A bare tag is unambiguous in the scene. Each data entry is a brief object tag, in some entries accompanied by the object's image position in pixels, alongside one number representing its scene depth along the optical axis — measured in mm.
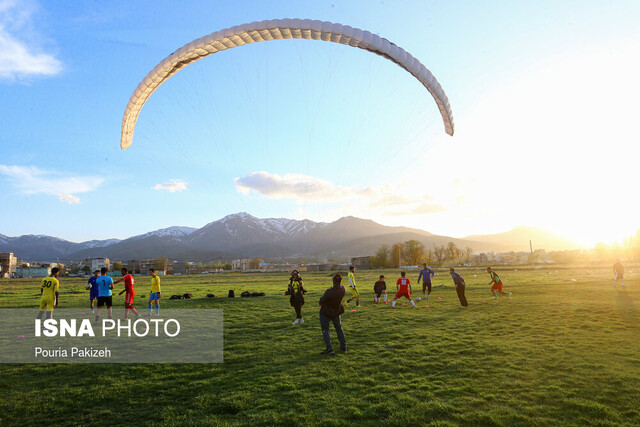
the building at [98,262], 142888
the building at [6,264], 104269
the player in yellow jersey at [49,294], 12820
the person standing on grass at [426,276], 20036
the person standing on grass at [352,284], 17766
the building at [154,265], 140750
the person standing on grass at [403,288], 17256
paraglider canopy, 15336
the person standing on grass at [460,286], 16656
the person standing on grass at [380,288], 19438
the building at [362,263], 126125
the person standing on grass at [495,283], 20145
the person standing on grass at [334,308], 9508
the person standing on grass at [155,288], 14608
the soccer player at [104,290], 13641
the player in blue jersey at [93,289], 16344
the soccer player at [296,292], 13430
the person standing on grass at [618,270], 25047
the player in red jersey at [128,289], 13953
